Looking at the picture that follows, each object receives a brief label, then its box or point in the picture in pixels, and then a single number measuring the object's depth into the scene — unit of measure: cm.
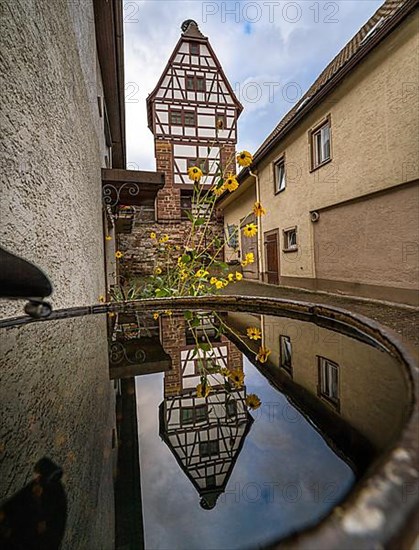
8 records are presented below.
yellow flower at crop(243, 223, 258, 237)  251
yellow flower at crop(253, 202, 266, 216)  234
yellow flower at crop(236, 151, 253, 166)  221
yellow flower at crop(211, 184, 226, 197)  223
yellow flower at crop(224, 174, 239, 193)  228
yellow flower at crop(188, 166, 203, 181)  226
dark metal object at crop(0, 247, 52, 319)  37
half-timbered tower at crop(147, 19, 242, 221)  1257
